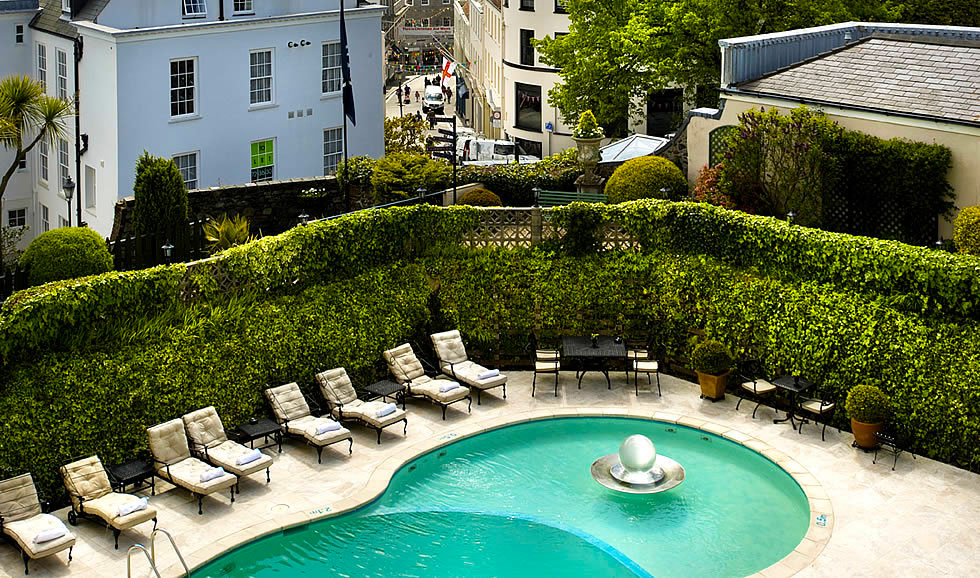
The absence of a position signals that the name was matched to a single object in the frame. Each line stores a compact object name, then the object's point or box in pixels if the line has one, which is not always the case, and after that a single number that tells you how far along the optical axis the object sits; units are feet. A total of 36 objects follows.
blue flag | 118.11
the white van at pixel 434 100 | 297.12
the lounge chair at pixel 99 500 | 64.23
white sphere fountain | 73.20
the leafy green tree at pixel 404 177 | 106.11
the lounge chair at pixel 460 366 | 85.87
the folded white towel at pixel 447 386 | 83.66
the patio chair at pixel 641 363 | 87.92
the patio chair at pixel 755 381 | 82.84
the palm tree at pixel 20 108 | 96.58
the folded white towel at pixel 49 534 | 60.85
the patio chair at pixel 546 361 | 88.58
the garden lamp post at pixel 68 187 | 99.04
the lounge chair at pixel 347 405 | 78.74
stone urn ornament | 107.04
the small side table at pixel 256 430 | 75.25
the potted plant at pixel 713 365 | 86.02
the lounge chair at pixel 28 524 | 60.95
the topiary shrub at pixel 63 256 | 79.46
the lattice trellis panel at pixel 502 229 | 91.40
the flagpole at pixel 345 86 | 109.15
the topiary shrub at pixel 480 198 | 103.91
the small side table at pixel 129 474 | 68.90
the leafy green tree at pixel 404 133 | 166.40
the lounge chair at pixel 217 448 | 71.10
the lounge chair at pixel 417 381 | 83.15
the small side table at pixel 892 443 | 76.38
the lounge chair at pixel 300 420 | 75.61
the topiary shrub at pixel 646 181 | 100.22
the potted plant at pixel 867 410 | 76.48
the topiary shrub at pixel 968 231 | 81.25
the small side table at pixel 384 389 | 82.53
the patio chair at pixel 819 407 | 79.46
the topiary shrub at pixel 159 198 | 92.48
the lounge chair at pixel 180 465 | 68.49
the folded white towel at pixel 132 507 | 64.23
